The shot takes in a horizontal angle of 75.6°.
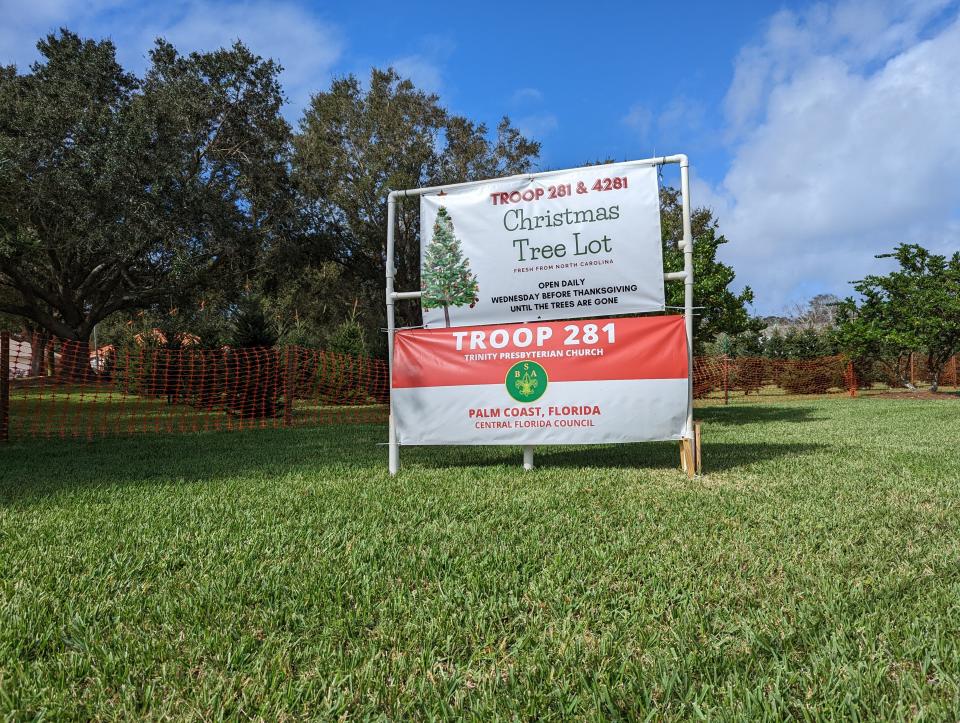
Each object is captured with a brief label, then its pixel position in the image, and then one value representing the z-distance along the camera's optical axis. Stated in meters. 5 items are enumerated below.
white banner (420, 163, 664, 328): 5.95
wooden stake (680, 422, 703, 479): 5.65
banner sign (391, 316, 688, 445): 5.83
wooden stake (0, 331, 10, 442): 9.69
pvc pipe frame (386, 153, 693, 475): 5.85
